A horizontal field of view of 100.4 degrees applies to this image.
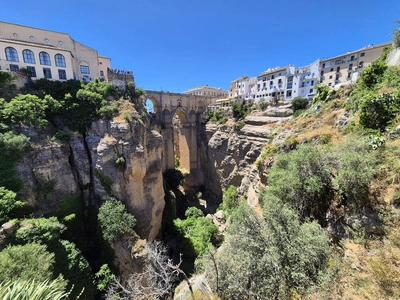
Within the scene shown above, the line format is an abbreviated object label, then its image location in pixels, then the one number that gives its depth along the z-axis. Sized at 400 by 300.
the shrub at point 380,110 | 9.37
